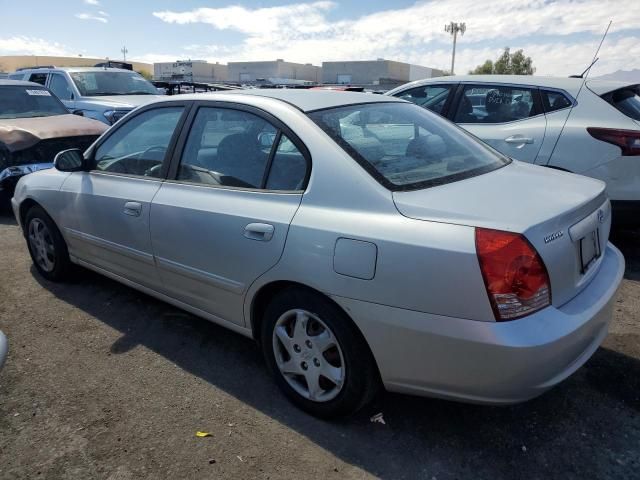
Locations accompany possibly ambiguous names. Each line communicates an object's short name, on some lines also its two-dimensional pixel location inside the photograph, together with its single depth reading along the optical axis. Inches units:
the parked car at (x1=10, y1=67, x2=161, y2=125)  342.6
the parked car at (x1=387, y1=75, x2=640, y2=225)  175.0
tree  2208.2
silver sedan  80.6
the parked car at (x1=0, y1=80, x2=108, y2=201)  257.6
